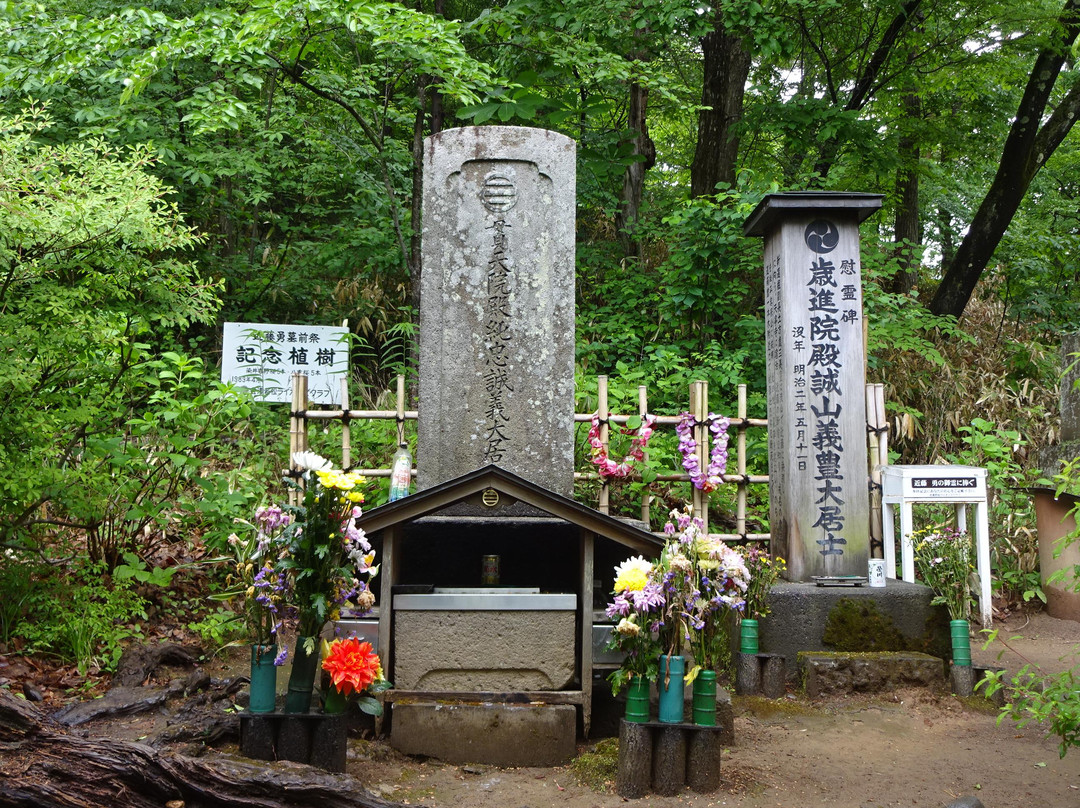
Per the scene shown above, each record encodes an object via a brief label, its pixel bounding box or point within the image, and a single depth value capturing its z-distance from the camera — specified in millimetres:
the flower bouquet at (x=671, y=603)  3533
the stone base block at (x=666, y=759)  3506
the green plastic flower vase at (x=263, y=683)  3511
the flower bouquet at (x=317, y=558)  3521
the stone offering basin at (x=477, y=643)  3955
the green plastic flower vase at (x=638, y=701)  3549
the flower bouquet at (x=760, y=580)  5566
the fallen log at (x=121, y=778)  2602
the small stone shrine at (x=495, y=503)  3928
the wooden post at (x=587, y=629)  4012
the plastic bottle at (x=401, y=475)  5398
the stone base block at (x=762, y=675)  5246
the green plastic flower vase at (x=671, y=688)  3545
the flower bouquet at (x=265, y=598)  3521
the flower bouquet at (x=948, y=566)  5449
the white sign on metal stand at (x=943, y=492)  6406
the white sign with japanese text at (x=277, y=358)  8703
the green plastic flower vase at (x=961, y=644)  5199
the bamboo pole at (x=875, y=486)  6836
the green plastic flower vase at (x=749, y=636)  5344
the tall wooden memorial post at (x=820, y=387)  5805
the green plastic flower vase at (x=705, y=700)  3611
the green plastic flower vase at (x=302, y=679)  3520
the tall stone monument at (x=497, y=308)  5656
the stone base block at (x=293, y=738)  3457
